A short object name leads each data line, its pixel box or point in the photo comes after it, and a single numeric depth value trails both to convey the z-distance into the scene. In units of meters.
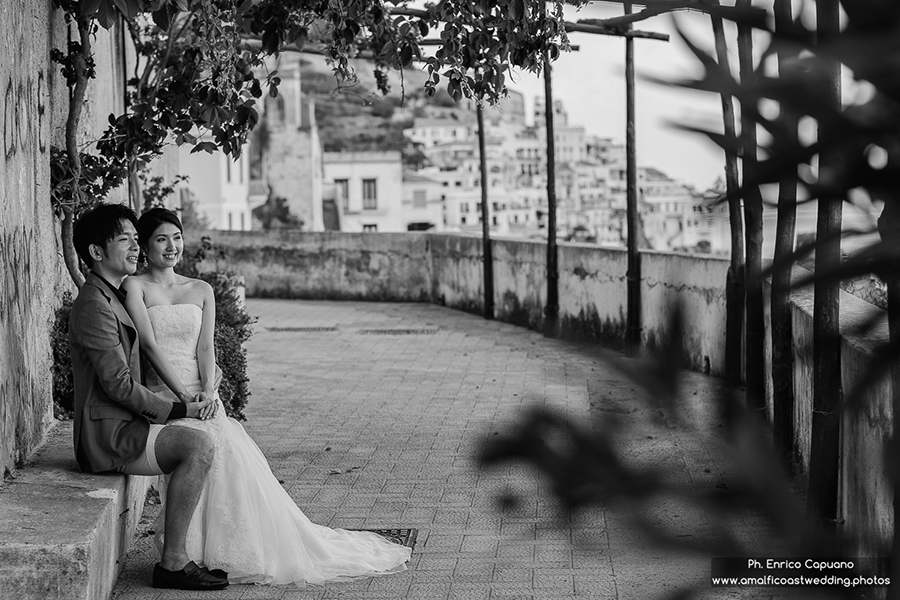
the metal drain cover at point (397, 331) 14.73
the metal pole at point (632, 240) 11.90
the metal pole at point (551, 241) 14.08
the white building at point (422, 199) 87.62
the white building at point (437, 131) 154.38
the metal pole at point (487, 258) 16.36
